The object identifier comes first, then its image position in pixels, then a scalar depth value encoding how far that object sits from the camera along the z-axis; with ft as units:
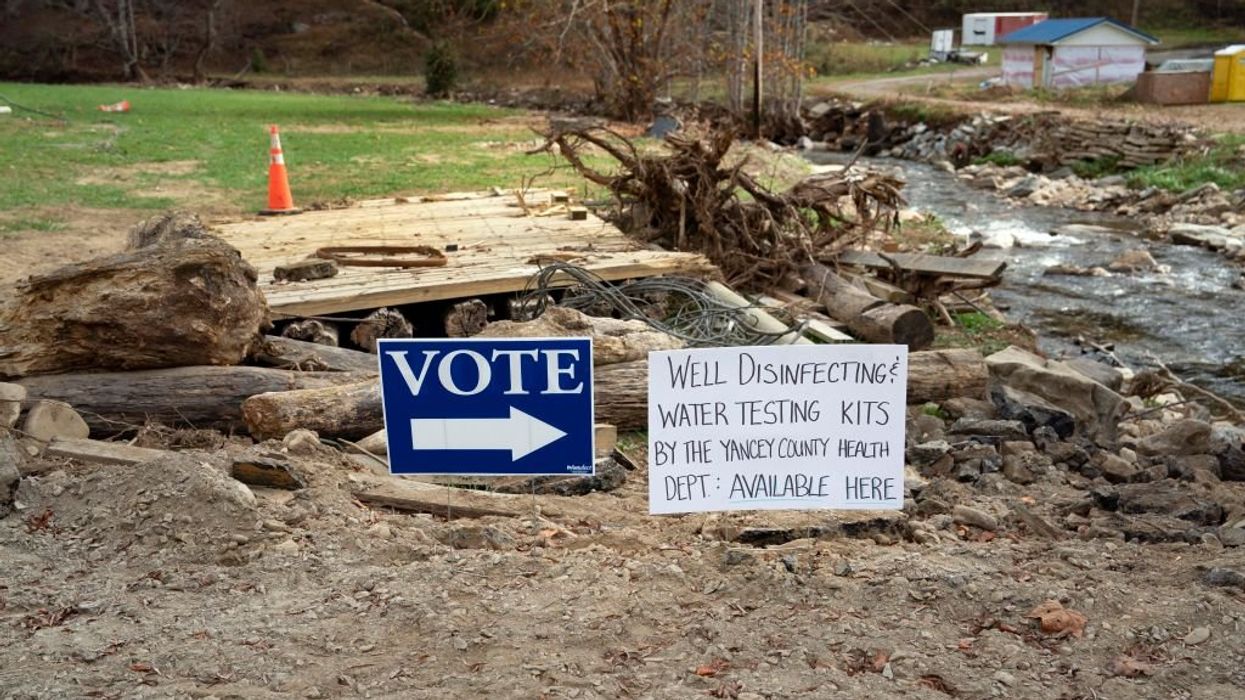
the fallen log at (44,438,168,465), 17.39
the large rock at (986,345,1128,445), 26.00
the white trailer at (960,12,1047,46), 143.23
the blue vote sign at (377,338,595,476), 14.19
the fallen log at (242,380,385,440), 19.94
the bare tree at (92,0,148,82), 142.68
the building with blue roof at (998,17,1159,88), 93.15
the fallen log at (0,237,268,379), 20.95
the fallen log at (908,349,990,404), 25.14
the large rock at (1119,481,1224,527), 17.92
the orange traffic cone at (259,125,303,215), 40.96
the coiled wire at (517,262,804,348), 26.35
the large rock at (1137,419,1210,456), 23.27
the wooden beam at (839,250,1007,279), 34.60
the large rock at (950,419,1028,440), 22.72
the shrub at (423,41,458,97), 119.14
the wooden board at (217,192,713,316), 27.58
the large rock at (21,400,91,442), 18.40
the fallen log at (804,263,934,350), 29.86
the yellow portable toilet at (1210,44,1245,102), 81.92
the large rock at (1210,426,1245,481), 21.97
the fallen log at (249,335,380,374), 23.06
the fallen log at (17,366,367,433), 20.42
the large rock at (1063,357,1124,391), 30.17
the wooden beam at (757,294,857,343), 28.73
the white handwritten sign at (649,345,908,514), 14.40
